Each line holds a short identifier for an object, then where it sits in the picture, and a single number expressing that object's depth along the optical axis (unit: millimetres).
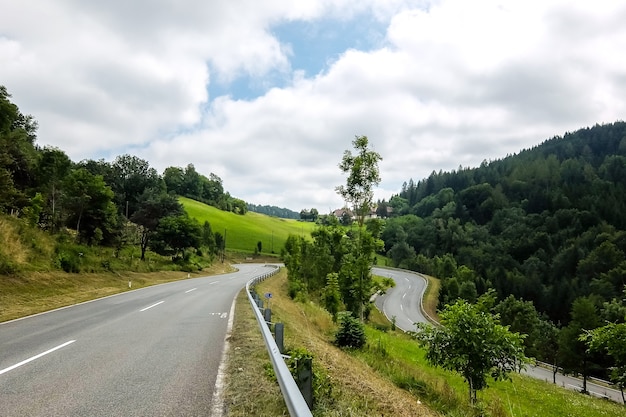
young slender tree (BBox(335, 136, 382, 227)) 23406
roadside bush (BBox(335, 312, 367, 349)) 14672
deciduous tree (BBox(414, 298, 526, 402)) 10203
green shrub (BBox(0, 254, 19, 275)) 19297
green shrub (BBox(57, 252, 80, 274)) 25391
